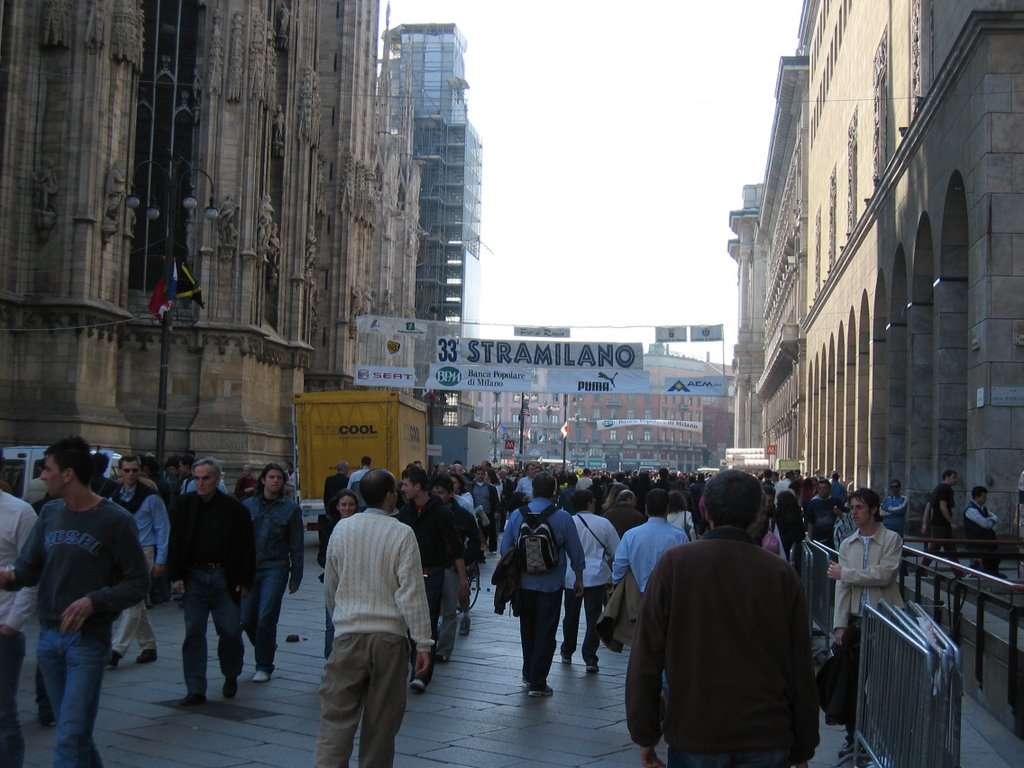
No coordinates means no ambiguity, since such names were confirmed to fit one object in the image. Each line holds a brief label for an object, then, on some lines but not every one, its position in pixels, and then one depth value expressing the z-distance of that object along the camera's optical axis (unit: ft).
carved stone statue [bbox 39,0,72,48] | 83.92
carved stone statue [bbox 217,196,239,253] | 98.32
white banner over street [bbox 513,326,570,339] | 106.01
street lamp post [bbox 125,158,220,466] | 69.62
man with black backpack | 34.32
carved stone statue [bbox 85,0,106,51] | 85.05
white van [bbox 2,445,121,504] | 58.59
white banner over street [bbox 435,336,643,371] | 105.40
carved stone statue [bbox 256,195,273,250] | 102.90
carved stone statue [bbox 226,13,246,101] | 99.04
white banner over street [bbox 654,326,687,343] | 105.19
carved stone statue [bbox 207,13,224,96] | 98.27
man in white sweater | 20.61
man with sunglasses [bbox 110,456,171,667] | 36.06
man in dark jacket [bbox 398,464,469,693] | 34.58
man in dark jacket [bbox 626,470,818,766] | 14.51
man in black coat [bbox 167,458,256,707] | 31.91
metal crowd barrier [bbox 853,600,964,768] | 17.84
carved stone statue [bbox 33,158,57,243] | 83.76
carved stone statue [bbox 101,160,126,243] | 86.84
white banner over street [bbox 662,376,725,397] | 104.78
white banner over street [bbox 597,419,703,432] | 234.62
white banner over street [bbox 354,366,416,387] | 107.34
